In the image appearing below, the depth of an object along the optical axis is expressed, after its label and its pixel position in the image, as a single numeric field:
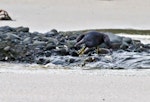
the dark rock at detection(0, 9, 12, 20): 22.09
